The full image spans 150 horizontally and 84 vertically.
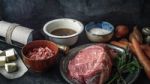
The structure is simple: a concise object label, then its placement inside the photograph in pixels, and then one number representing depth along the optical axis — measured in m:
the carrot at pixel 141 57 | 1.16
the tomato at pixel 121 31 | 1.33
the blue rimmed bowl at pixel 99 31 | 1.28
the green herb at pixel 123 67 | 1.12
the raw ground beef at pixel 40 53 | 1.16
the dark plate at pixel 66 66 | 1.12
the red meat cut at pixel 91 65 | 1.08
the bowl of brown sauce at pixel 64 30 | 1.26
